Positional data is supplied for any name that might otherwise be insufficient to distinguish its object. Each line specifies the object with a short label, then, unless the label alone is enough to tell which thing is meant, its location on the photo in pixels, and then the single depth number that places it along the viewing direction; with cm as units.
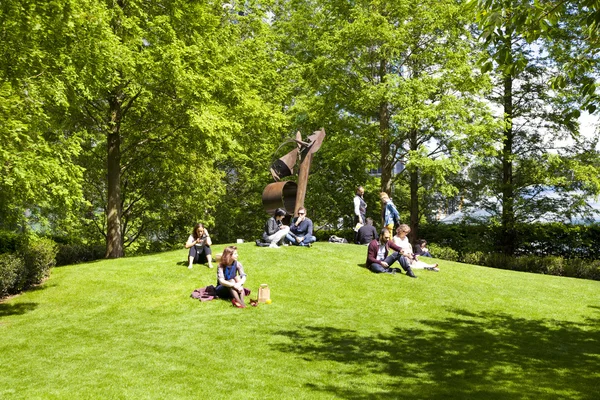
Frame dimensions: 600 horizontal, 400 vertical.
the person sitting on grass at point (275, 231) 1778
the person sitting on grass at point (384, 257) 1518
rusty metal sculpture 2005
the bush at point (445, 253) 2564
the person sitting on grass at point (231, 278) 1229
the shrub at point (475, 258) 2522
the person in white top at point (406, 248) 1551
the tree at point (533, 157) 2500
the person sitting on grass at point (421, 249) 1972
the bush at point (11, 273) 1416
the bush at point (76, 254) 2127
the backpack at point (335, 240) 2196
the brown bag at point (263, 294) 1252
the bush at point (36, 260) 1537
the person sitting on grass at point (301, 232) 1812
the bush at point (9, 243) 1555
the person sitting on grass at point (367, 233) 2009
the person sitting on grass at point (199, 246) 1550
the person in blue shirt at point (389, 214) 1830
